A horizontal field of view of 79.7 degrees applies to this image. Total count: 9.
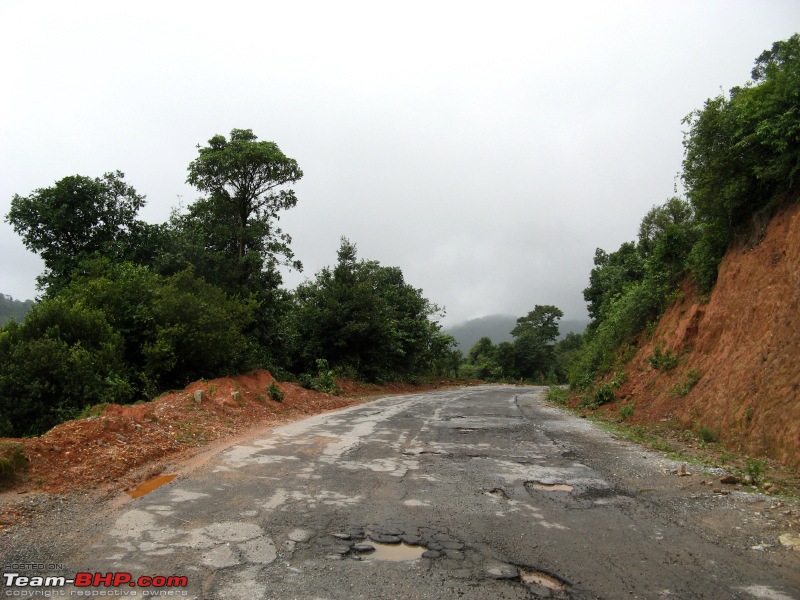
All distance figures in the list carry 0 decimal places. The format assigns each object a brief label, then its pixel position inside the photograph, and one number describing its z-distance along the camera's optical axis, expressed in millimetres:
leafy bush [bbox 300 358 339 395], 21469
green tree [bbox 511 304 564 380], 61469
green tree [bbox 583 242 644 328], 30422
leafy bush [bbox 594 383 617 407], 15812
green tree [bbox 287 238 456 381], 27797
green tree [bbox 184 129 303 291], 21031
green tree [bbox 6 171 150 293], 21766
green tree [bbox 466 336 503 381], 58875
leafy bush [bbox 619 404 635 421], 12891
